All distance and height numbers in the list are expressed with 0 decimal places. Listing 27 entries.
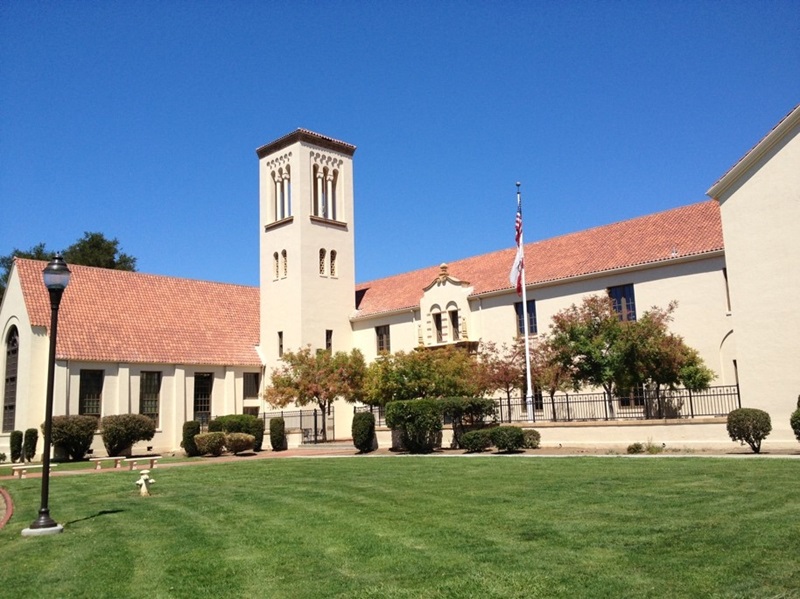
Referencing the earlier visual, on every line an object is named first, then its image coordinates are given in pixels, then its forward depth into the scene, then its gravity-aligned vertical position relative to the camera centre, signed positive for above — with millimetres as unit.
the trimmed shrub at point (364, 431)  30453 -330
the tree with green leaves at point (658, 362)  27562 +1867
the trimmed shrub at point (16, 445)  37875 -427
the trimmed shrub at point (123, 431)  36312 +73
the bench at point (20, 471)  25730 -1220
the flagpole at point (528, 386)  29766 +1244
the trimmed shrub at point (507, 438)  24922 -669
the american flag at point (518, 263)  32250 +6731
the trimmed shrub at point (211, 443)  32750 -595
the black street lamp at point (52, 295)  12422 +2405
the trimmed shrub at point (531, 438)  26172 -766
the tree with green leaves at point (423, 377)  31172 +1857
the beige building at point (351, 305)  24859 +5965
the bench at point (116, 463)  27819 -1126
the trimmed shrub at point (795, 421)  20281 -405
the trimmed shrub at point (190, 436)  34250 -285
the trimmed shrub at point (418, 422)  27625 -24
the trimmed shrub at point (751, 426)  21422 -510
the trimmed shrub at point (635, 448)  23375 -1099
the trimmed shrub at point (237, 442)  33094 -612
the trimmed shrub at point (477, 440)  25578 -723
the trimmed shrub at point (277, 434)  36688 -370
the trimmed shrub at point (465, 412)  27906 +269
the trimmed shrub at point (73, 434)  34875 +6
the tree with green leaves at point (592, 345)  27828 +2633
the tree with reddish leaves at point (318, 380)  39062 +2376
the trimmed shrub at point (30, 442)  37250 -300
